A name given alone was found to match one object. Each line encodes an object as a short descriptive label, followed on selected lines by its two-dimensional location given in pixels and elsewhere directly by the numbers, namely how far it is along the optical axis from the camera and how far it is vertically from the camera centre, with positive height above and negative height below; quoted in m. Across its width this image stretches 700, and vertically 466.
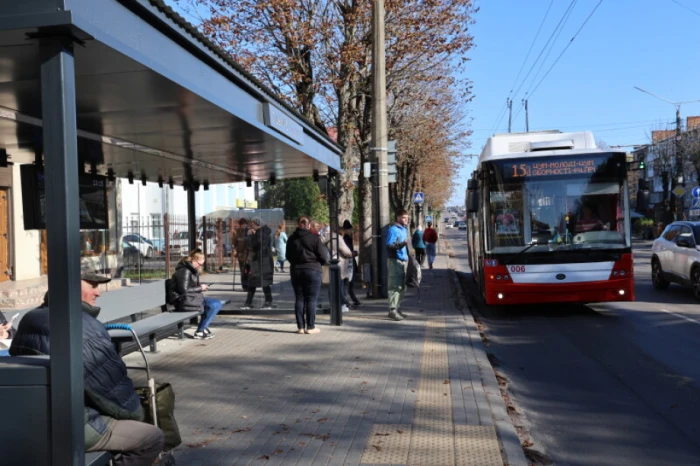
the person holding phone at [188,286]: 10.18 -0.77
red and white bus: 12.68 -0.10
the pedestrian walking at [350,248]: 14.86 -0.44
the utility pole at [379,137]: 15.85 +2.01
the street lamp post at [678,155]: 43.44 +4.98
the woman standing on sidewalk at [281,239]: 14.46 -0.23
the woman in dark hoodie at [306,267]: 10.86 -0.58
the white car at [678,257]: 15.22 -0.86
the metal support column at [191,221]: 13.32 +0.20
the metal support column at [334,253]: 12.00 -0.47
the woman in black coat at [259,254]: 12.90 -0.43
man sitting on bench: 4.00 -0.93
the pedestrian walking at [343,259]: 13.30 -0.59
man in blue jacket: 12.24 -0.60
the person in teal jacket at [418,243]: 28.56 -0.69
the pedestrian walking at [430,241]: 26.72 -0.58
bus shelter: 3.79 +1.16
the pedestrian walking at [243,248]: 13.08 -0.32
